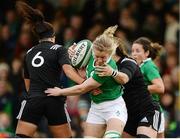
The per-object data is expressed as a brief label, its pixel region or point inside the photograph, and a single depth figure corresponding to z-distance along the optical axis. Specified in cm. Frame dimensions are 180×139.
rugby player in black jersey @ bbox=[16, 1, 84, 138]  1817
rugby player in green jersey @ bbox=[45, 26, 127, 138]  1716
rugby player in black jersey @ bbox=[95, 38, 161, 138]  1808
